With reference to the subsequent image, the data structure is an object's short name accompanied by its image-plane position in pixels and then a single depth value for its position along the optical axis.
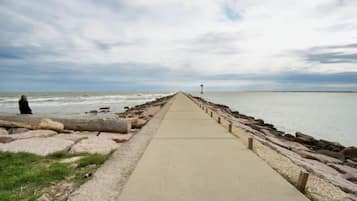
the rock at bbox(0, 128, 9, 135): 9.73
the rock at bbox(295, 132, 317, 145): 14.80
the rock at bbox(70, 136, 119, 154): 7.17
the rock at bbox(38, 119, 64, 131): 10.20
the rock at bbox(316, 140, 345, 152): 13.31
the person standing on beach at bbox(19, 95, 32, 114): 14.02
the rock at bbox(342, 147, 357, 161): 11.73
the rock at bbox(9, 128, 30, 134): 10.12
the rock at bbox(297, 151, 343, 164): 10.02
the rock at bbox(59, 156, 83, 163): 6.16
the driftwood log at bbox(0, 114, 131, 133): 10.52
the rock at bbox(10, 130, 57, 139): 8.80
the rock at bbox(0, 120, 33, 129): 10.80
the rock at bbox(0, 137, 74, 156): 7.07
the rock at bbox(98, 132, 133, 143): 9.07
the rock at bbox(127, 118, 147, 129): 12.34
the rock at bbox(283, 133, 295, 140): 15.66
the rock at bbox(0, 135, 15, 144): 8.12
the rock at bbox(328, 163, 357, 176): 8.72
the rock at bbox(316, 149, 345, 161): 11.52
